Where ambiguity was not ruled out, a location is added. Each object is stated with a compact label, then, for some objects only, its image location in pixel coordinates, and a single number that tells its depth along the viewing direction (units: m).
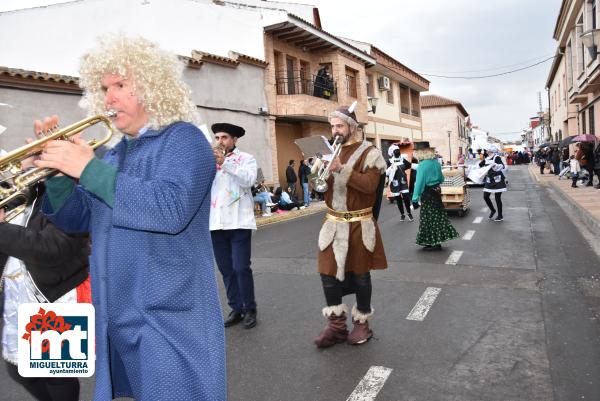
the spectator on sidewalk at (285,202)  17.33
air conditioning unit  31.02
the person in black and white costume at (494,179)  11.63
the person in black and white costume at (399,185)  12.27
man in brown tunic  4.12
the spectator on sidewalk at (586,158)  18.41
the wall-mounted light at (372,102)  26.79
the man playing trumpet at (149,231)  1.53
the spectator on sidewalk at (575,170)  19.10
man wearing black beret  4.61
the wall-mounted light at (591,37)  13.79
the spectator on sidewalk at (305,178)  18.86
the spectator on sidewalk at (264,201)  15.86
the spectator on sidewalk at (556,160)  29.28
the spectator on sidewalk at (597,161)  16.33
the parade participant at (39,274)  2.12
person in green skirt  8.16
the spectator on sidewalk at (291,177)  18.97
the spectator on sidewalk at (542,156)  33.70
